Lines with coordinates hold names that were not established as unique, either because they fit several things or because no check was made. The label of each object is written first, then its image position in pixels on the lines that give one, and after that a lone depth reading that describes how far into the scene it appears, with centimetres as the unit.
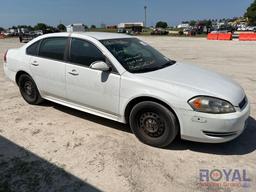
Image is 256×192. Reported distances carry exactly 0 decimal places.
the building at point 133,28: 5000
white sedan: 246
